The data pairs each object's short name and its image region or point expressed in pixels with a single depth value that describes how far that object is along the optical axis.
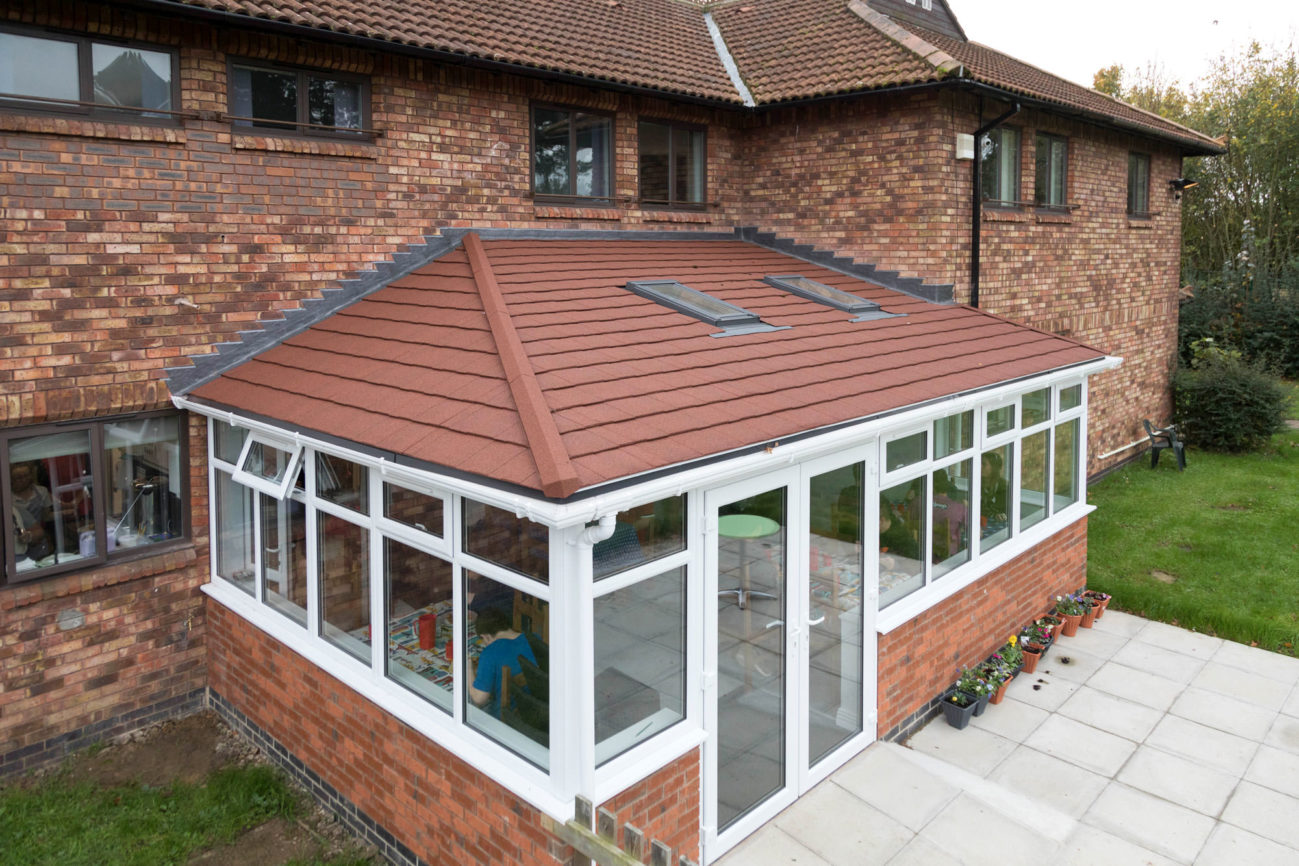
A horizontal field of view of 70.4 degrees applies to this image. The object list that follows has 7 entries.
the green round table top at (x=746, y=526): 5.34
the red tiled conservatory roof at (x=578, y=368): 4.66
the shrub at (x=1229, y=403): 15.54
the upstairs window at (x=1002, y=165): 10.80
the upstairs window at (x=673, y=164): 10.20
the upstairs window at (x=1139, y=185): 14.72
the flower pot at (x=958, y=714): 6.92
